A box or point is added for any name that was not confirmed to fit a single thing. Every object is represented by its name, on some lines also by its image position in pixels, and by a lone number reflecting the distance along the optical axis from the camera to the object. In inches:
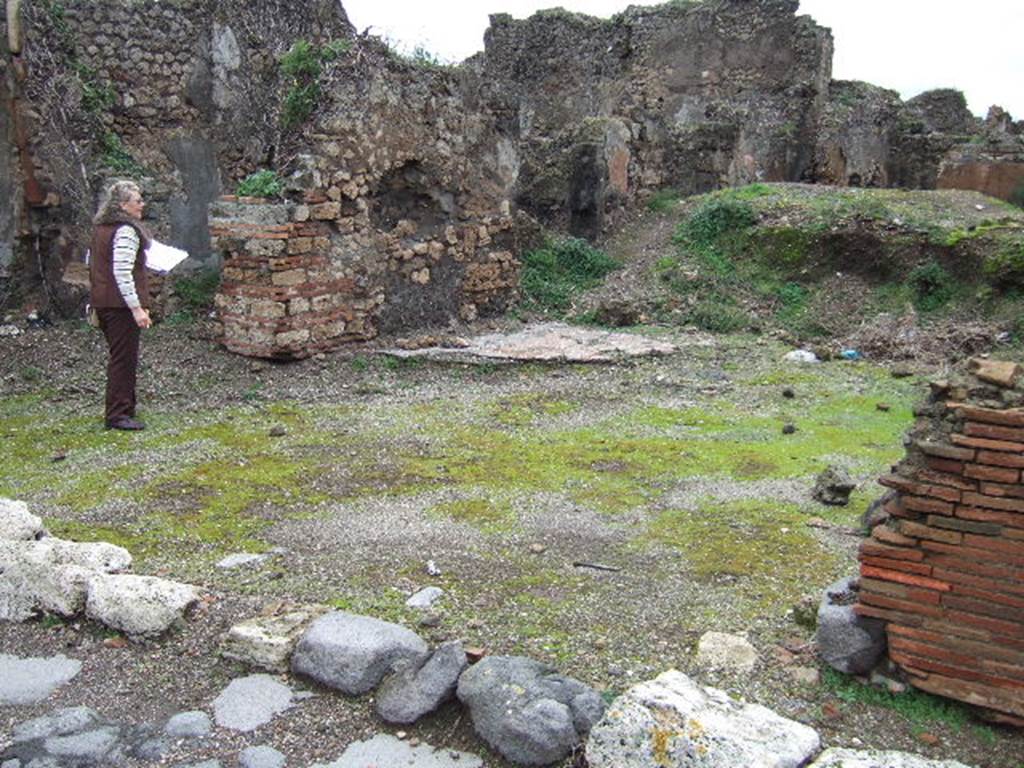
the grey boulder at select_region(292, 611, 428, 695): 144.1
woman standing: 267.9
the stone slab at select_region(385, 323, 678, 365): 352.5
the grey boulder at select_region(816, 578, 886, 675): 139.8
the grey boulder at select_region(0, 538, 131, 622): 169.5
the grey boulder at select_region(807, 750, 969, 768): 117.0
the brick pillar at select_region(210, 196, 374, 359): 330.3
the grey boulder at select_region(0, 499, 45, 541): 186.7
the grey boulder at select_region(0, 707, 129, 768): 132.6
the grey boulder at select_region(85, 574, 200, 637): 161.5
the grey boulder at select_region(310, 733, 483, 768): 129.3
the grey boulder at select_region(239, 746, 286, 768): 130.3
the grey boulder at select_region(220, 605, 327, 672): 150.6
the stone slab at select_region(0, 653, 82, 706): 149.6
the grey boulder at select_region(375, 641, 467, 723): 137.0
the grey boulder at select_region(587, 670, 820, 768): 116.1
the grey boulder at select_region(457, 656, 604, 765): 125.6
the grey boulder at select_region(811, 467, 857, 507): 215.9
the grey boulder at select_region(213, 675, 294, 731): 140.5
